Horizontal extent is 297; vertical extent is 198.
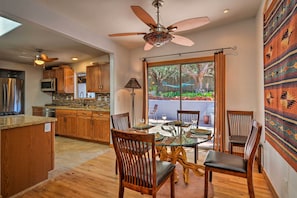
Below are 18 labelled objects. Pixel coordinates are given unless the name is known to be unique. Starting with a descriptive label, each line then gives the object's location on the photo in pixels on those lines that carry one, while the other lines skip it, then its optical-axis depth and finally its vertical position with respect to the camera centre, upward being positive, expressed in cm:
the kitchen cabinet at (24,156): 200 -80
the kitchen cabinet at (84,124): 416 -72
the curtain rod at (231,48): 333 +104
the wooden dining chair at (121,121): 273 -42
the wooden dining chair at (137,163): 146 -63
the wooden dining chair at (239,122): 321 -49
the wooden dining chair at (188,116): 318 -36
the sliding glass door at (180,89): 372 +23
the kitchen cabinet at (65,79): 530 +63
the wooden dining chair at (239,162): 171 -75
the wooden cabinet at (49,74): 559 +87
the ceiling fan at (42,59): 370 +91
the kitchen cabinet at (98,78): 451 +56
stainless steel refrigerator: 502 +8
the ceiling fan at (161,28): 201 +93
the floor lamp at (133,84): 400 +35
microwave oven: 550 +49
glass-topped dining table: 189 -50
